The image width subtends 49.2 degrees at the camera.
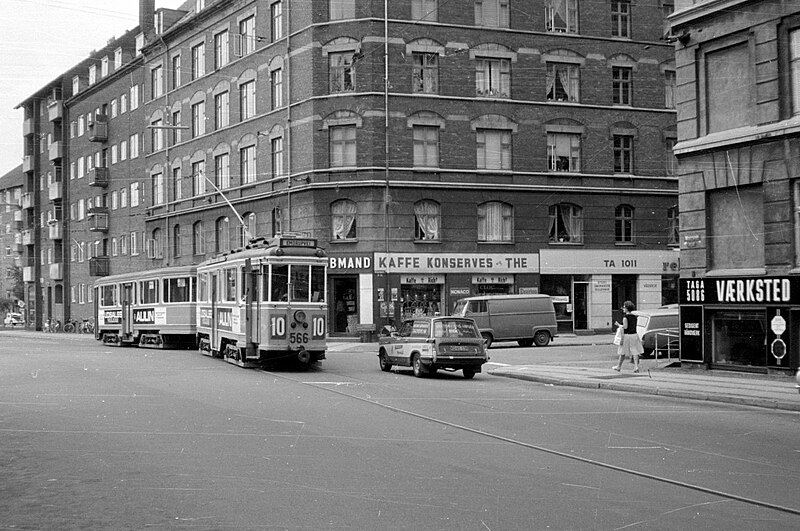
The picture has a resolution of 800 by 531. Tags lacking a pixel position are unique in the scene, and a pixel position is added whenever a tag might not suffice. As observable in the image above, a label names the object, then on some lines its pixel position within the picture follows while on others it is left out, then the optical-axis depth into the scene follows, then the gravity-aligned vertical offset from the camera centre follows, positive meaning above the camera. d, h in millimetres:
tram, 23953 -457
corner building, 41562 +6742
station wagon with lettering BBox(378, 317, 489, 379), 22109 -1611
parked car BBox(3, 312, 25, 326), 94575 -3487
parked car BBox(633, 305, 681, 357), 29703 -1672
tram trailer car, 36438 -982
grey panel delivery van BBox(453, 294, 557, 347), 36312 -1442
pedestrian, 22562 -1538
